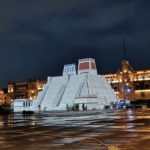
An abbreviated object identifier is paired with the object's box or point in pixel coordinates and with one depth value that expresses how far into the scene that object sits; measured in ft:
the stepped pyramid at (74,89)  245.34
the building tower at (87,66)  264.54
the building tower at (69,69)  275.83
